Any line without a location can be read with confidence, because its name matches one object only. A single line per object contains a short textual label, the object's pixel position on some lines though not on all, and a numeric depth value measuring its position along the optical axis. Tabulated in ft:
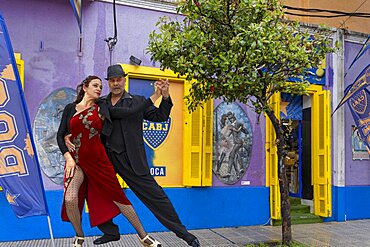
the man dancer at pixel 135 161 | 12.28
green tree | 15.74
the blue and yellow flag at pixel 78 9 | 18.29
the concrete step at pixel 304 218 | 25.61
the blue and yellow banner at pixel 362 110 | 24.17
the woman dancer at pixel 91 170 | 11.89
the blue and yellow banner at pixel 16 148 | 13.34
